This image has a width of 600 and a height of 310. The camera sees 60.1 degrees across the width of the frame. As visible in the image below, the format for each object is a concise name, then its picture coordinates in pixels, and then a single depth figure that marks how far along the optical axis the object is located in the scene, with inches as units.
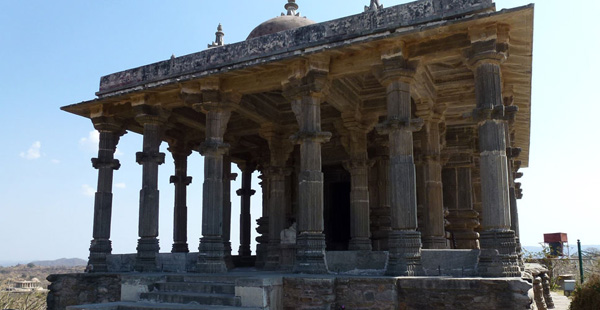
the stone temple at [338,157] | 359.3
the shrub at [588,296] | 491.8
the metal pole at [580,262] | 729.7
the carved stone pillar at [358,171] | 534.9
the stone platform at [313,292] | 321.7
